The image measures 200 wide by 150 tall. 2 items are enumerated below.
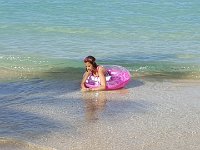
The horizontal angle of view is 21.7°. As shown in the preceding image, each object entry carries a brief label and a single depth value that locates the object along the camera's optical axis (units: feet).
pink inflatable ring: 29.71
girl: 29.27
